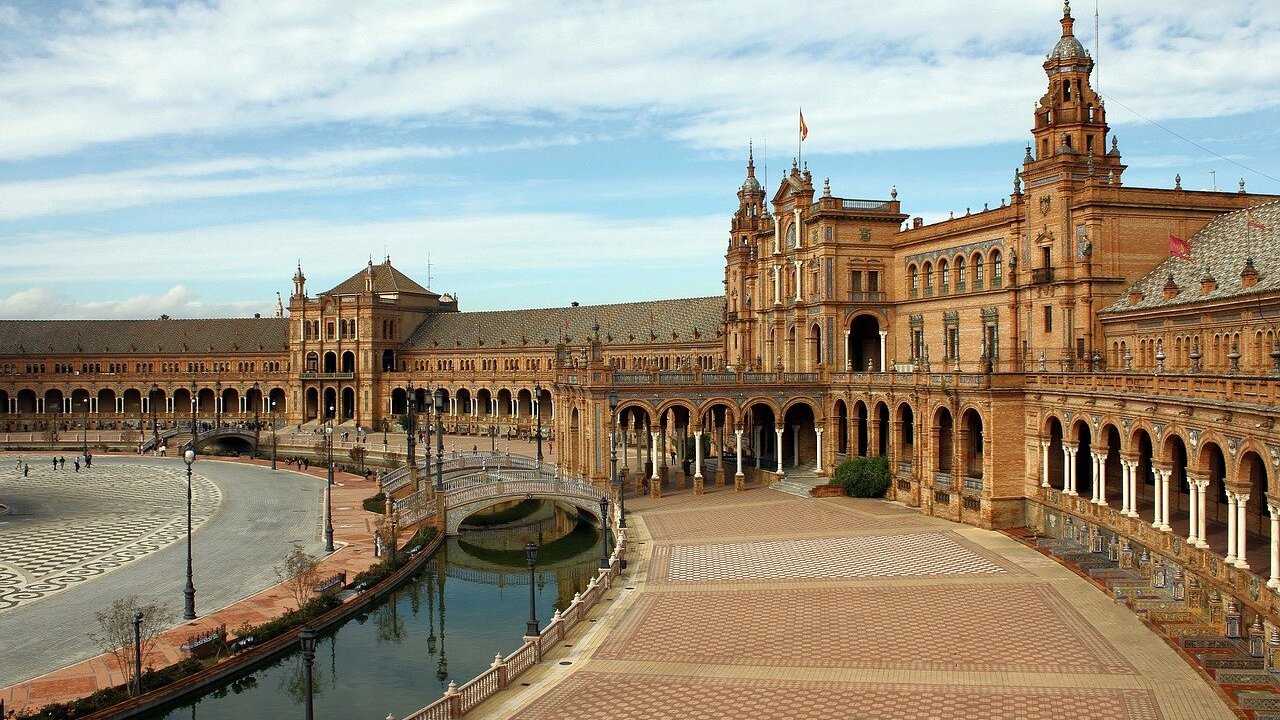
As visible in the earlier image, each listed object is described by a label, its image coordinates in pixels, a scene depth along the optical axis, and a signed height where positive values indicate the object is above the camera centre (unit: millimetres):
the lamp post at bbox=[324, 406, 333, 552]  49469 -7965
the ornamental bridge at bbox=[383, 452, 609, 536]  55438 -7053
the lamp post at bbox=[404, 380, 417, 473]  61594 -4331
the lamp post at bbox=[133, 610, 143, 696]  28734 -7742
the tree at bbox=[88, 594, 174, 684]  30047 -7887
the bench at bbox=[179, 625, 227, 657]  32344 -8403
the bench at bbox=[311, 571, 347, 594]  39812 -8261
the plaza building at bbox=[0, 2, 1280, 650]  36406 -449
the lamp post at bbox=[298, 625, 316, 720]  23312 -6335
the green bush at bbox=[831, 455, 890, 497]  58281 -6589
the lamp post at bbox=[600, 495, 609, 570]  40656 -6774
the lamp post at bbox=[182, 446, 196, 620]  37062 -8135
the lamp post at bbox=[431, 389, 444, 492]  51531 -5128
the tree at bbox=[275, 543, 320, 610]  37781 -7481
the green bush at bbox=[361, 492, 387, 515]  61875 -8312
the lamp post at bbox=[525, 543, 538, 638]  31641 -7250
